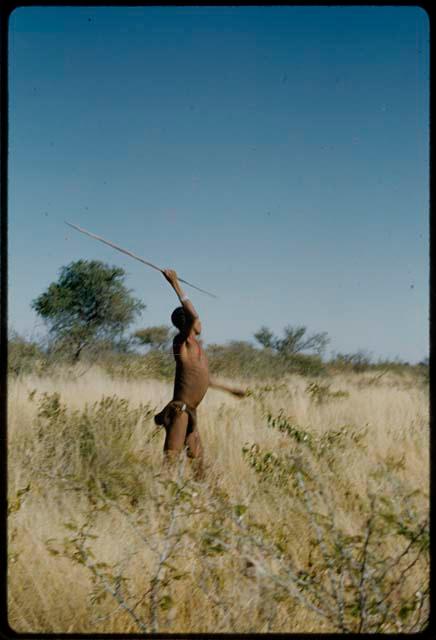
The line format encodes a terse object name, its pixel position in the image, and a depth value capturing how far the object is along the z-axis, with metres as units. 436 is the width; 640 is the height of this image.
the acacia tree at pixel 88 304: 10.45
